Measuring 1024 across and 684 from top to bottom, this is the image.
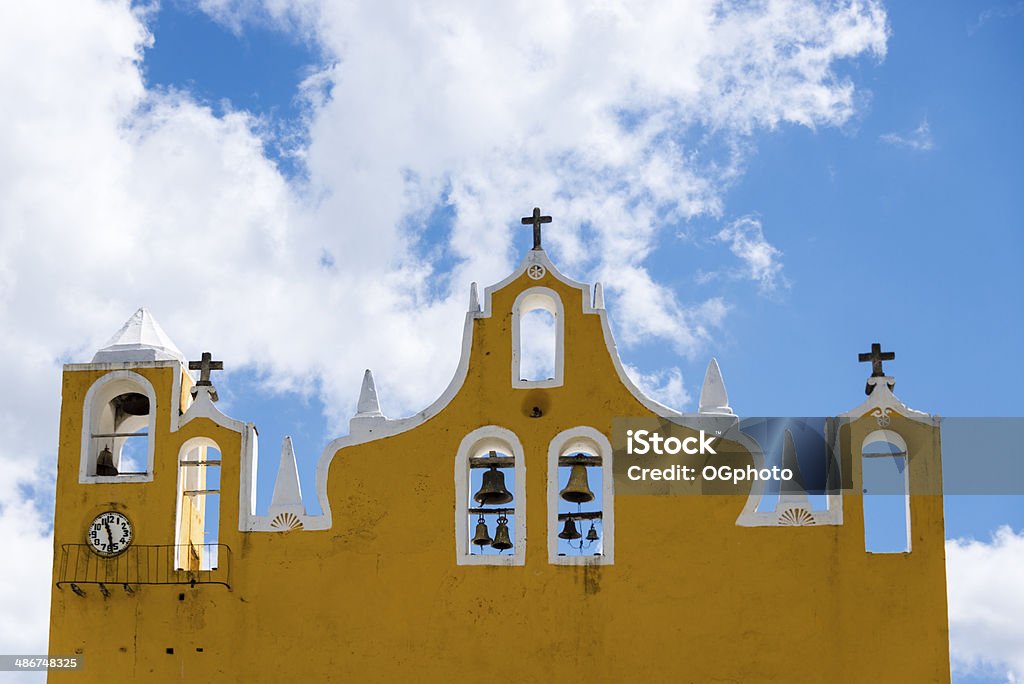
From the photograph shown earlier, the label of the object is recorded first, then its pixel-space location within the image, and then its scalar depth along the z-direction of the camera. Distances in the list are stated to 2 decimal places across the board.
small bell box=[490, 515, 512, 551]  25.97
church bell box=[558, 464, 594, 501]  25.92
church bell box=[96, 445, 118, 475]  27.12
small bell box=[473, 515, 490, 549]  26.00
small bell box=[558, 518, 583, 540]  25.83
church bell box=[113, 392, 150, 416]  27.78
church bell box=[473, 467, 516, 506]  26.08
